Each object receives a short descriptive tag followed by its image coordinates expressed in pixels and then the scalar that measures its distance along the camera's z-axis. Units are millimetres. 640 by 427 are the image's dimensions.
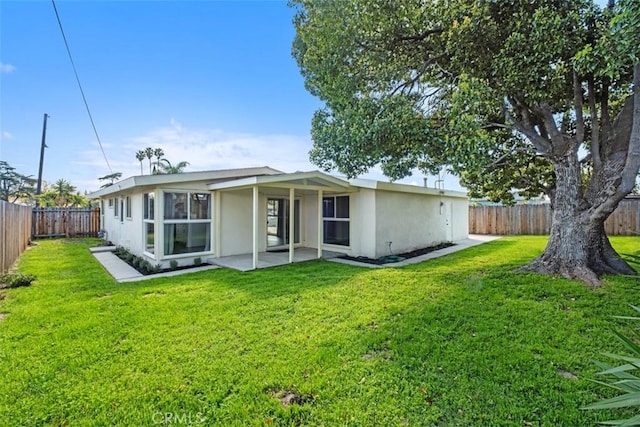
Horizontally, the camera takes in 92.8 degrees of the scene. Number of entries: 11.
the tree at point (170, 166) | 24359
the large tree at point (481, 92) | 5879
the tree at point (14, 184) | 23156
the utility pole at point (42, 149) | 20391
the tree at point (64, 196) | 20969
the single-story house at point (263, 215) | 9070
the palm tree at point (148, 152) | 25094
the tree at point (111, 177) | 27150
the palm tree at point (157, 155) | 24891
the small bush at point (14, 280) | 6797
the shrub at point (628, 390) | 1592
